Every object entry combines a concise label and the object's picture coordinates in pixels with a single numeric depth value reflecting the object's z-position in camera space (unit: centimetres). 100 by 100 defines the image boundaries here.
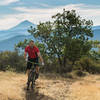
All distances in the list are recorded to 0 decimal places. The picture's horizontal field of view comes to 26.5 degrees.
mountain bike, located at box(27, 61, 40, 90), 1085
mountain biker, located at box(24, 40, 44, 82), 1048
